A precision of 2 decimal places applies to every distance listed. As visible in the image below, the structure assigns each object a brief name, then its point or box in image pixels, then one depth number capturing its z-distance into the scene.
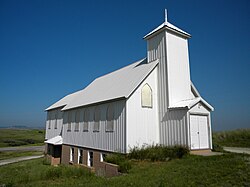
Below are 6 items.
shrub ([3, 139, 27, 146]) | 66.73
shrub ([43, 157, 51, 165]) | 27.15
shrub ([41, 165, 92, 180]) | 11.74
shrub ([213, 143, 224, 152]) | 16.24
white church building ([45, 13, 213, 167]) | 15.09
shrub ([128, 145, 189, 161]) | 13.14
